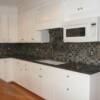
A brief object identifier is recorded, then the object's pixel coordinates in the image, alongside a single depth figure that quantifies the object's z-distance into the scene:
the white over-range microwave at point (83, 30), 1.57
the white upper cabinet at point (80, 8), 1.58
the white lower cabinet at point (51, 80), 1.58
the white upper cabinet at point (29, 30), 2.64
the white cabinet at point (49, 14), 2.11
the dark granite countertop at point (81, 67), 1.60
